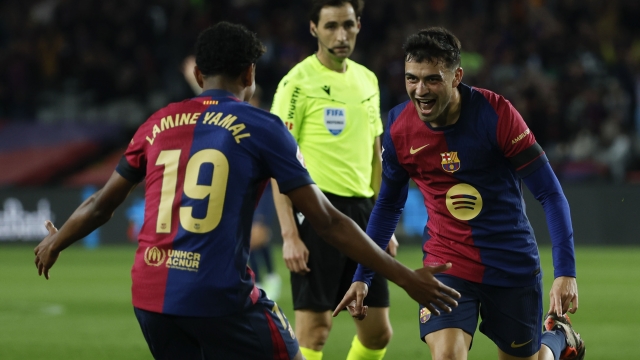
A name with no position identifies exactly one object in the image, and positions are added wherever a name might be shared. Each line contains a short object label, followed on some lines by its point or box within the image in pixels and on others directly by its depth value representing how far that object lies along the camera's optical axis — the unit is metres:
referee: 12.22
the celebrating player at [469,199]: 9.11
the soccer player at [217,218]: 7.37
